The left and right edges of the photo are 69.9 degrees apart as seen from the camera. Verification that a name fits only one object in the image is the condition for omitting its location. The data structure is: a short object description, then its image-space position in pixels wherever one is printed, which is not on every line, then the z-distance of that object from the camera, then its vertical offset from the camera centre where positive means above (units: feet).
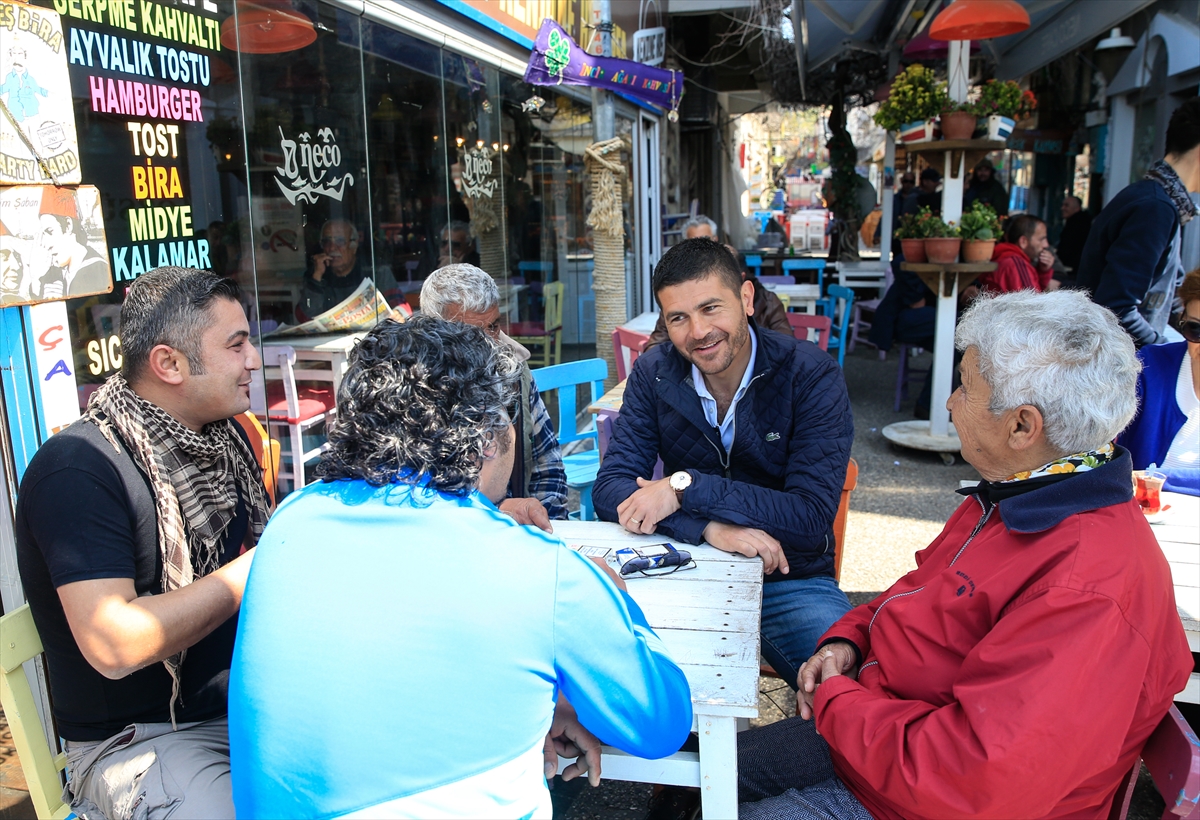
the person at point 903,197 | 40.05 +2.06
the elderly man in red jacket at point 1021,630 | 4.23 -2.07
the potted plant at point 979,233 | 18.20 +0.13
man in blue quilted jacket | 7.46 -1.92
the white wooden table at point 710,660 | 5.00 -2.53
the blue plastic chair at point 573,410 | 12.73 -2.54
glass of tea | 7.83 -2.31
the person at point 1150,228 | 12.44 +0.12
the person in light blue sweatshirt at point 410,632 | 3.74 -1.67
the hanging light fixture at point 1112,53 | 30.71 +6.79
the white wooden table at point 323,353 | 11.34 -1.34
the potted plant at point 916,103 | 18.17 +2.88
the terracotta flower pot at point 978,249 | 18.15 -0.21
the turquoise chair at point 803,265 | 36.58 -0.96
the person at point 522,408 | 9.55 -1.79
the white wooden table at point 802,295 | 27.09 -1.64
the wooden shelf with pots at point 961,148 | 17.69 +1.88
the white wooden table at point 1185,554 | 6.14 -2.62
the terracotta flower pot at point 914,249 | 18.71 -0.19
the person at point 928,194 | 35.91 +1.93
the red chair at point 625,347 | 17.64 -2.09
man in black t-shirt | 5.28 -1.96
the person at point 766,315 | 14.06 -1.19
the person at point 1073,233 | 34.73 +0.18
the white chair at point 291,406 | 10.77 -2.00
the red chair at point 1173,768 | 4.53 -2.88
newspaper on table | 11.49 -0.91
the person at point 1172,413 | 8.49 -1.75
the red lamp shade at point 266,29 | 9.64 +2.62
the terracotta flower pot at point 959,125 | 17.61 +2.33
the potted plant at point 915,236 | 18.67 +0.10
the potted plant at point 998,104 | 17.58 +2.71
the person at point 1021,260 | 19.67 -0.53
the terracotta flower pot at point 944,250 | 18.22 -0.21
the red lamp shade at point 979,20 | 17.17 +4.40
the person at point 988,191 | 32.60 +1.78
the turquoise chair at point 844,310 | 25.45 -2.01
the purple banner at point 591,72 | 15.17 +3.40
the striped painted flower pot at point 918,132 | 18.49 +2.31
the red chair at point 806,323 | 20.33 -1.90
